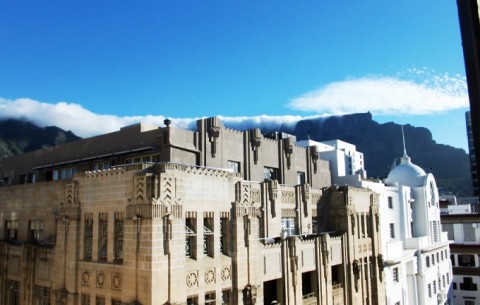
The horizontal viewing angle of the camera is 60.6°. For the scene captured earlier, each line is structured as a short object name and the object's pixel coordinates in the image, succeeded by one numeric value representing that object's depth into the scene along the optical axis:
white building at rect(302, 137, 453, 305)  46.94
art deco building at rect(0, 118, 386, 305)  21.38
